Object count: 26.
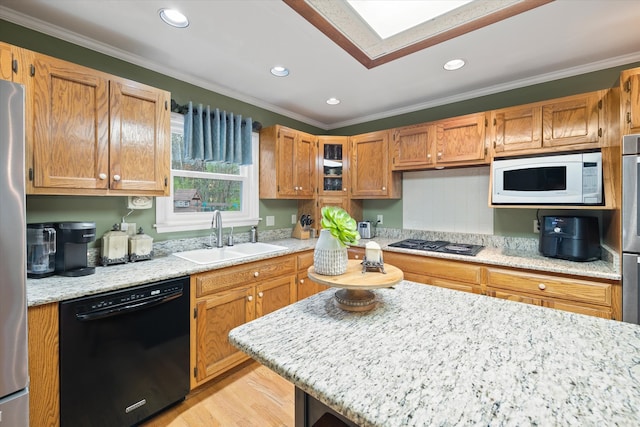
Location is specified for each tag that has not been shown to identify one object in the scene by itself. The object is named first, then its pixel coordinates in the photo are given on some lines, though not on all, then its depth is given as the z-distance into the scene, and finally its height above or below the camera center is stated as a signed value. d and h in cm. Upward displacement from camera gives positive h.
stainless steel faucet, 256 -16
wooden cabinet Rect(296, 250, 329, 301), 272 -69
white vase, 108 -19
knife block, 327 -28
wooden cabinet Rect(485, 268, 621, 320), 177 -56
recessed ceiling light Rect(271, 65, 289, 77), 230 +118
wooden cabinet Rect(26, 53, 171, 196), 152 +47
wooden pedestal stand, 100 -27
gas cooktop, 248 -35
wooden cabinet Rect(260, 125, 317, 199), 294 +51
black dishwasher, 139 -82
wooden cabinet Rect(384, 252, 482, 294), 227 -53
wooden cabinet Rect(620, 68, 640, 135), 168 +68
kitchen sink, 238 -39
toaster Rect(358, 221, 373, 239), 334 -23
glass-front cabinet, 334 +55
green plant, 107 -6
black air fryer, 202 -20
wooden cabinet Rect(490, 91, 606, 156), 203 +67
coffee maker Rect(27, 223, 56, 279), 151 -22
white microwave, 200 +24
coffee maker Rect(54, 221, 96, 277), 161 -20
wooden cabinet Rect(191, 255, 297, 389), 192 -75
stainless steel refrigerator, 107 -20
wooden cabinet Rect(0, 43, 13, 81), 139 +74
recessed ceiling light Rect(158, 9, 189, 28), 162 +115
